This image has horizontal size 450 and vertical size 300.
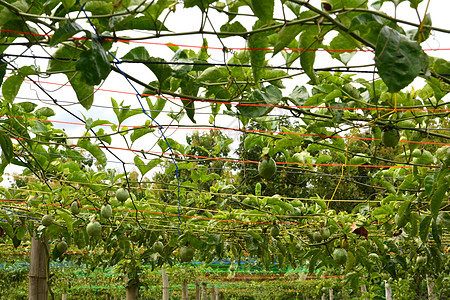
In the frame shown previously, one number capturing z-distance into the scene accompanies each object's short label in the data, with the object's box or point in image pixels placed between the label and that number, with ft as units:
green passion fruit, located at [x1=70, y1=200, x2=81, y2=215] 10.59
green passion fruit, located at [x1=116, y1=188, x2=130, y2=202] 9.75
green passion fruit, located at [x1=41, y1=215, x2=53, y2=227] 11.08
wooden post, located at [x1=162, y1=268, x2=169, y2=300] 26.76
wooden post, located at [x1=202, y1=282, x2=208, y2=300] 44.80
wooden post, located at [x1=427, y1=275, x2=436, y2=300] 23.22
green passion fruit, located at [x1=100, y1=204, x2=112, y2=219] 10.43
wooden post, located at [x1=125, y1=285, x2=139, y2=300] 21.97
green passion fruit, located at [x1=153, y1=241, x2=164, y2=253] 13.39
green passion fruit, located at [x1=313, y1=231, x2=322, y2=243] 11.39
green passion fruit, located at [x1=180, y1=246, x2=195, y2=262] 11.67
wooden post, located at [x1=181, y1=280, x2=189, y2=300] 33.88
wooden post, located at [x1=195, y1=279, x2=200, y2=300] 35.09
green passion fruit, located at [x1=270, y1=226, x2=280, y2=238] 11.34
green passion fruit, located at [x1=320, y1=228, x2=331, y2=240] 10.96
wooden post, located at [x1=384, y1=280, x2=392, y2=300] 22.68
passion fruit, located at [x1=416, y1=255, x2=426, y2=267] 15.26
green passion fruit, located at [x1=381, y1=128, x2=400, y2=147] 6.03
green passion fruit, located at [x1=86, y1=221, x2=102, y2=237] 10.44
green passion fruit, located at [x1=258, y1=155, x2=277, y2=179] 7.50
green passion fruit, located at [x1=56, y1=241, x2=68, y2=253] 12.54
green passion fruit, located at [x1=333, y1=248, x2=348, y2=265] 8.87
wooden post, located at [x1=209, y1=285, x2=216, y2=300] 48.78
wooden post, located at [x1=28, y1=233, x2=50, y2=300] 13.38
